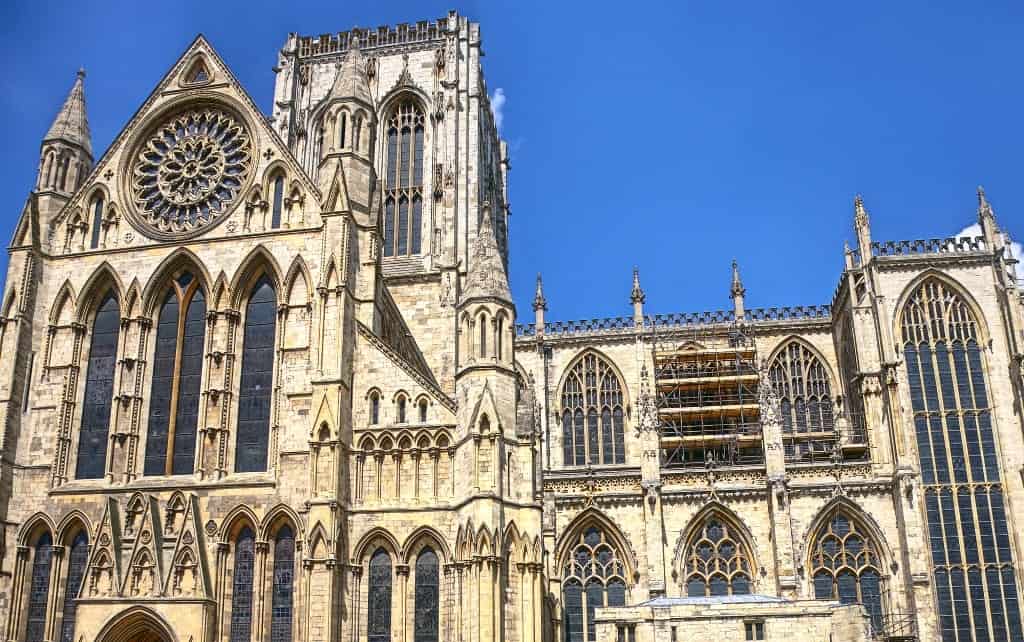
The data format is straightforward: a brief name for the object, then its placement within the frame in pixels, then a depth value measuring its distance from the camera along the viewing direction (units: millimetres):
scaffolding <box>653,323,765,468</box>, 46219
